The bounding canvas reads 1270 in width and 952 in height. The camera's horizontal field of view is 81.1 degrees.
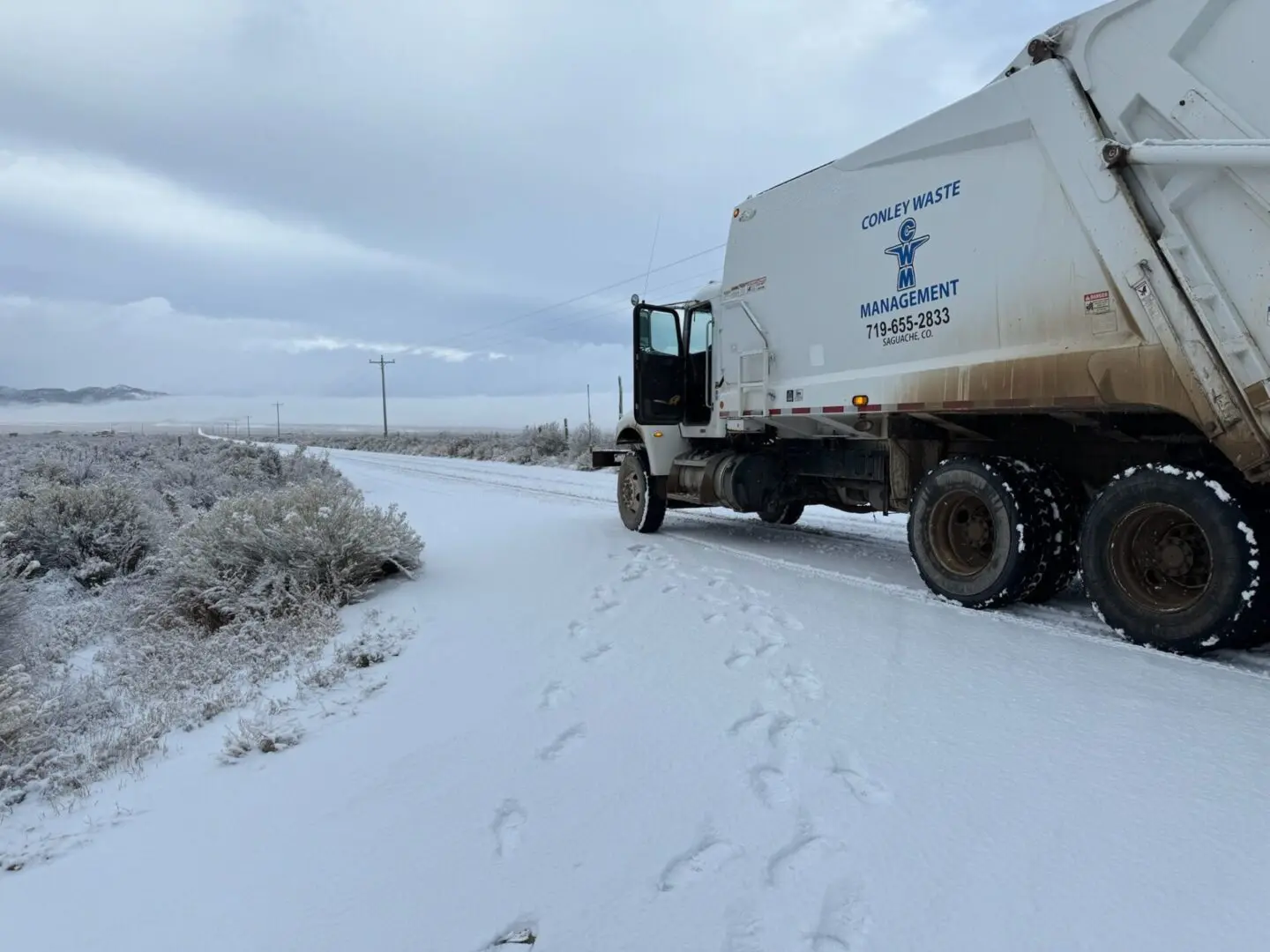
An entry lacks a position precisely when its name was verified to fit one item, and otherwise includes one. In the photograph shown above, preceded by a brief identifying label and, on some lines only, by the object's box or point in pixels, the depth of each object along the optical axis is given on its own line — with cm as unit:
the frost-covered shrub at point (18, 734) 329
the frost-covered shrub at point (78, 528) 835
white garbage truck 389
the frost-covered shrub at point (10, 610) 562
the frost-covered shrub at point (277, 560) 618
